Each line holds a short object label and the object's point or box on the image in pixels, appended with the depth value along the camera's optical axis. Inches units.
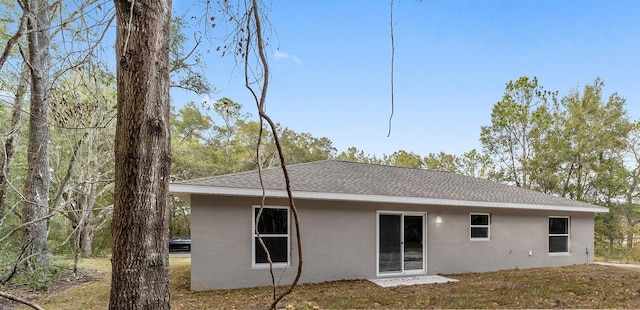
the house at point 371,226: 304.3
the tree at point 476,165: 970.1
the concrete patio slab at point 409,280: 333.6
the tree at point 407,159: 1238.9
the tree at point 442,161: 1197.5
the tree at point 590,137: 804.0
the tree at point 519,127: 856.3
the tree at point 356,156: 1264.8
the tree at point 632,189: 807.7
